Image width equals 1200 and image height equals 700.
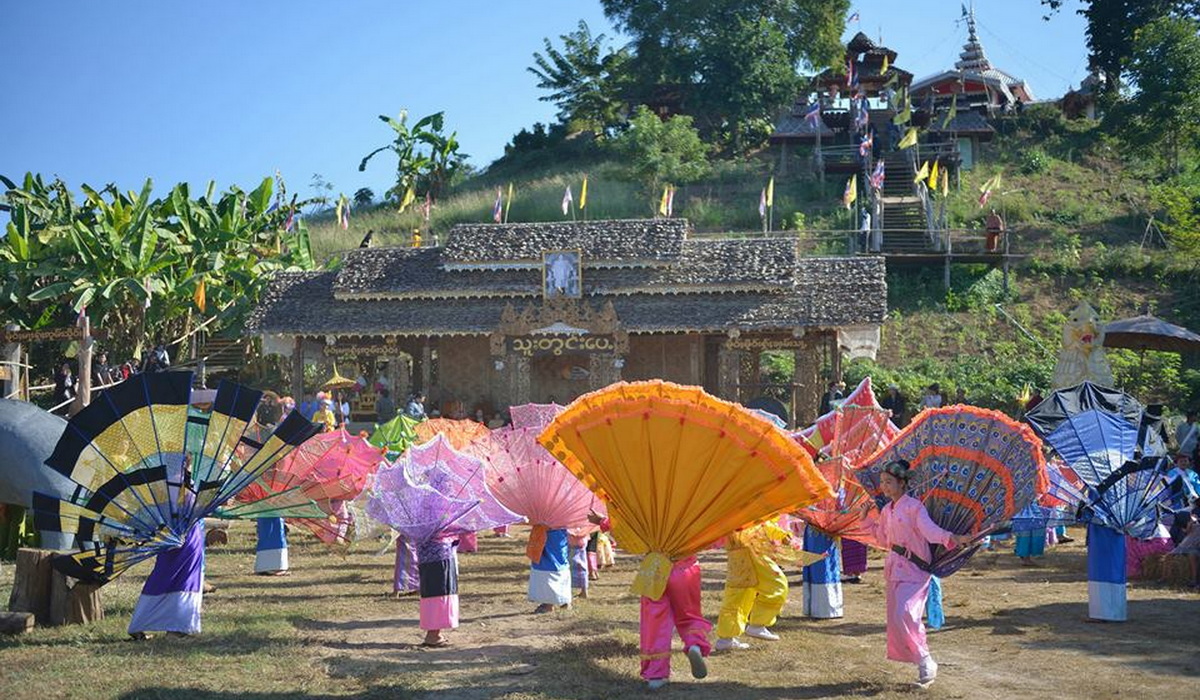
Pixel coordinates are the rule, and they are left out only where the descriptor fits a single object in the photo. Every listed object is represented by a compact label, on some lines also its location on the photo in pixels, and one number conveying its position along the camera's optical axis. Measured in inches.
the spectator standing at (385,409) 1135.6
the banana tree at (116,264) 1206.3
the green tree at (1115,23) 2081.7
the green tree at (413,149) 1969.7
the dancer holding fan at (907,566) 351.9
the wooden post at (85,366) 713.0
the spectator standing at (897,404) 979.3
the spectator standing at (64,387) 1054.4
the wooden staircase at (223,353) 1409.9
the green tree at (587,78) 2338.8
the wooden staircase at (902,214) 1593.3
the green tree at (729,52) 2186.3
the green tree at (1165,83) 1724.9
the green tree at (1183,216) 1419.8
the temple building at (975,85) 2231.8
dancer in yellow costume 401.4
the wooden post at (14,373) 810.2
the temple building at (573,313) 1141.7
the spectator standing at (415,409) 1092.2
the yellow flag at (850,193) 1519.9
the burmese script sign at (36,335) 806.2
